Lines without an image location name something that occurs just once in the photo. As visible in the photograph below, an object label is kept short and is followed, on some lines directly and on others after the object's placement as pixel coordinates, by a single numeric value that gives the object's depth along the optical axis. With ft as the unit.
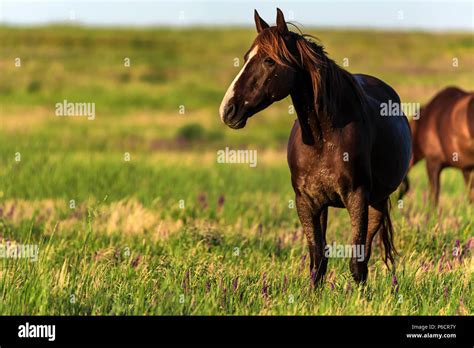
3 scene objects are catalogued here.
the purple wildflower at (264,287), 42.15
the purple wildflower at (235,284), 42.36
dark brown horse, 38.75
